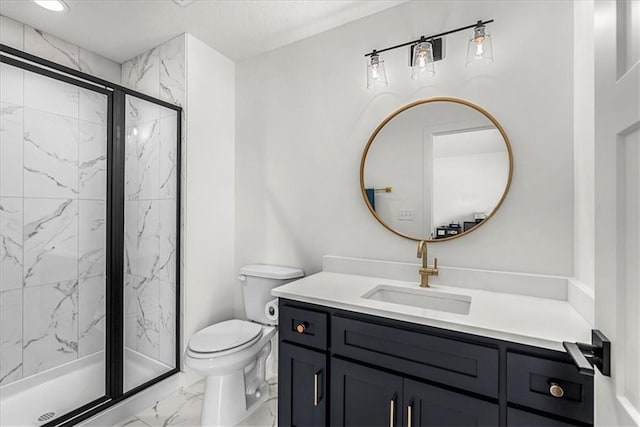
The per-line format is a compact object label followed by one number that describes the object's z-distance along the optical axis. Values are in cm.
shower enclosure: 175
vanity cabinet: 94
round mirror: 153
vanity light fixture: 148
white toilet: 162
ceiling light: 174
